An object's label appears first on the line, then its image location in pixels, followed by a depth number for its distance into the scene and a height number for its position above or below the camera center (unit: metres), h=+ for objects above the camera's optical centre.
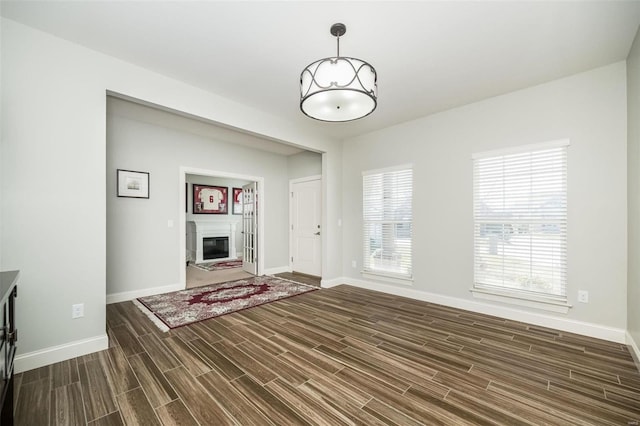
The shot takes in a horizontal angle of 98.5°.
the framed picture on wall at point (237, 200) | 8.39 +0.40
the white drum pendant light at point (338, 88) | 1.80 +0.85
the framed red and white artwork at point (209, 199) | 7.57 +0.41
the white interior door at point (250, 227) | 5.87 -0.30
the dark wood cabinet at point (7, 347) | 1.25 -0.69
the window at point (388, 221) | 4.33 -0.14
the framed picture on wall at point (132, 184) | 4.14 +0.46
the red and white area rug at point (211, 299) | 3.38 -1.27
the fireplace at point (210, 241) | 7.62 -0.79
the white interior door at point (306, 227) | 5.76 -0.30
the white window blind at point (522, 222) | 3.03 -0.11
